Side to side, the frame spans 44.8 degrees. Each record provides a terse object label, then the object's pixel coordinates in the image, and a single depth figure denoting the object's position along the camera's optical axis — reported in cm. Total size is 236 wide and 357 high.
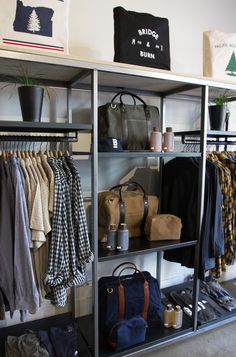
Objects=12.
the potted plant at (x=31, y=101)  148
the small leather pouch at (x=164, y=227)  198
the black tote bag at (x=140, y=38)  167
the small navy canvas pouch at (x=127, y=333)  182
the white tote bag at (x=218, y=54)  196
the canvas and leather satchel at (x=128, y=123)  189
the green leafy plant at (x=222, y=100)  221
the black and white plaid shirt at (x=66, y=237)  149
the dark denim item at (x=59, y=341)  173
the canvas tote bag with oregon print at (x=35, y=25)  139
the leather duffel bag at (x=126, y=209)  190
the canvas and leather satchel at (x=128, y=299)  186
